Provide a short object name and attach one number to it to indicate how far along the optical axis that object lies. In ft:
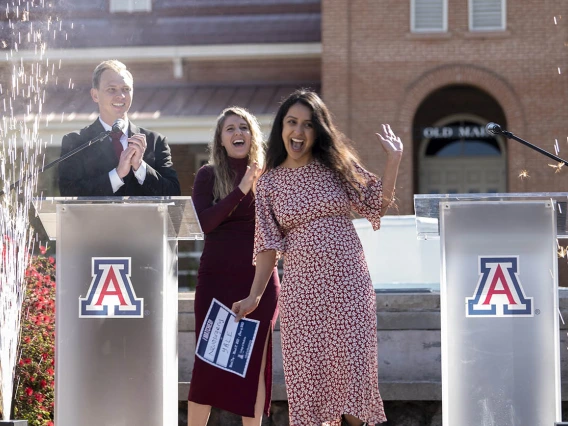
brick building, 61.62
